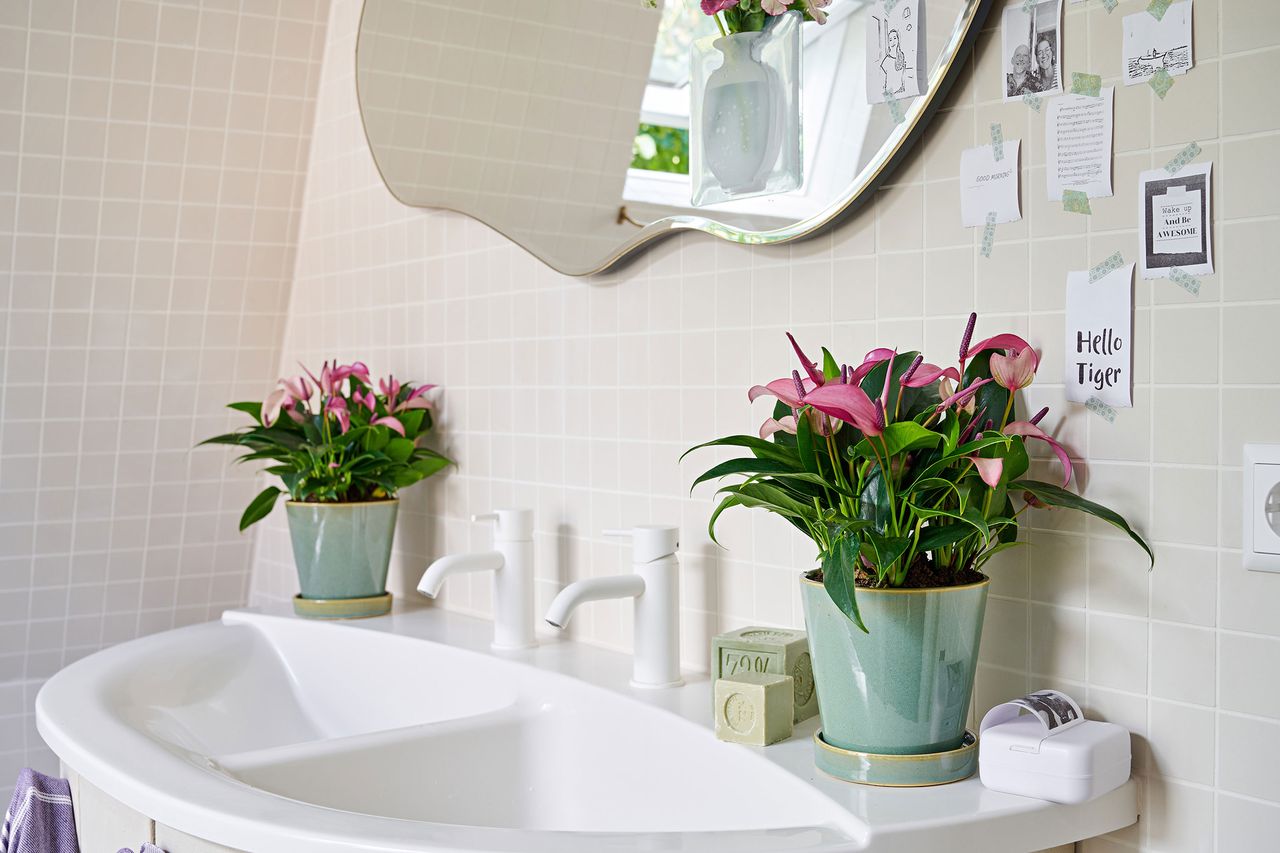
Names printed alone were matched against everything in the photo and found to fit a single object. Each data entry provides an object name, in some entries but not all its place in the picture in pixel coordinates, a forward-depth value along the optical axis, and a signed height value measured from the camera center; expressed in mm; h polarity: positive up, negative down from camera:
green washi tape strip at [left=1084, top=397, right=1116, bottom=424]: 951 +81
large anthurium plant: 879 +25
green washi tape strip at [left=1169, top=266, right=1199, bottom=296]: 899 +178
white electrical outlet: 859 +6
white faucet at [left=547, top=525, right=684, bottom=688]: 1272 -120
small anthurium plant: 1645 +48
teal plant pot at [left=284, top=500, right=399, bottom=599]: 1655 -100
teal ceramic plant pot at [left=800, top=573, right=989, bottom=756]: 899 -126
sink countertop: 829 -250
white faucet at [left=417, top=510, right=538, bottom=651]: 1471 -119
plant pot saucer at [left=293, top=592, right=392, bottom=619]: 1665 -187
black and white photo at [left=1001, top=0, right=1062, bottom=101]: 976 +383
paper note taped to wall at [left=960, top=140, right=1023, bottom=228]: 1009 +276
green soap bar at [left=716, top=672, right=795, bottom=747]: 1054 -192
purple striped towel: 1185 -359
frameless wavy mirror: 1079 +424
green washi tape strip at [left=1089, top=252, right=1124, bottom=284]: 942 +195
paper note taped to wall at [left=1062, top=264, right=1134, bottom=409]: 938 +138
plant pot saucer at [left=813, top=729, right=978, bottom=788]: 916 -207
